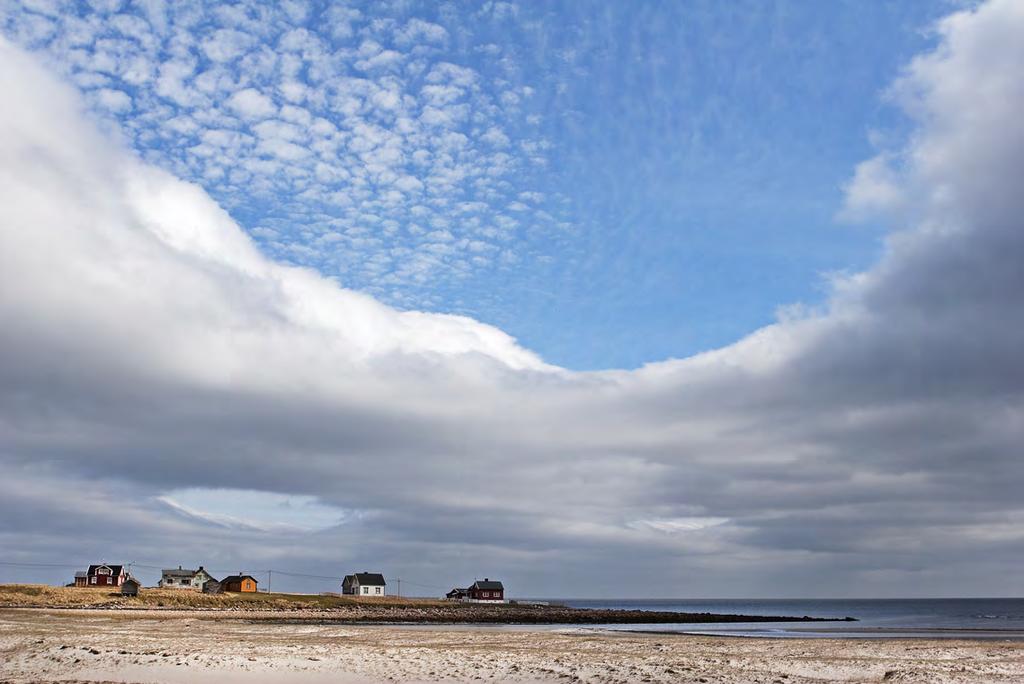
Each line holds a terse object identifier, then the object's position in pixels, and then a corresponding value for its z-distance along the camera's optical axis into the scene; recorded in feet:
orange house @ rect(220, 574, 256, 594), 517.96
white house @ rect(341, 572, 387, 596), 556.10
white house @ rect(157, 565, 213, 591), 557.33
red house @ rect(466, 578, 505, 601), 583.17
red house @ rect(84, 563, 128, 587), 506.48
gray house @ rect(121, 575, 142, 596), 417.73
